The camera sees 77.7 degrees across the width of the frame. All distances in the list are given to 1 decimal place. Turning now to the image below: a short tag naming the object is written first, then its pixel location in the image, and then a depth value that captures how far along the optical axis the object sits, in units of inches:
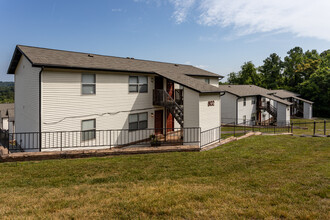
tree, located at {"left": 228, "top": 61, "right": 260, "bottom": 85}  2495.3
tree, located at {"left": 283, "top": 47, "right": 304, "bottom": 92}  2330.3
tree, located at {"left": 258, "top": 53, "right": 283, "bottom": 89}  2393.0
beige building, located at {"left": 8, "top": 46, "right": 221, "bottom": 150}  454.3
